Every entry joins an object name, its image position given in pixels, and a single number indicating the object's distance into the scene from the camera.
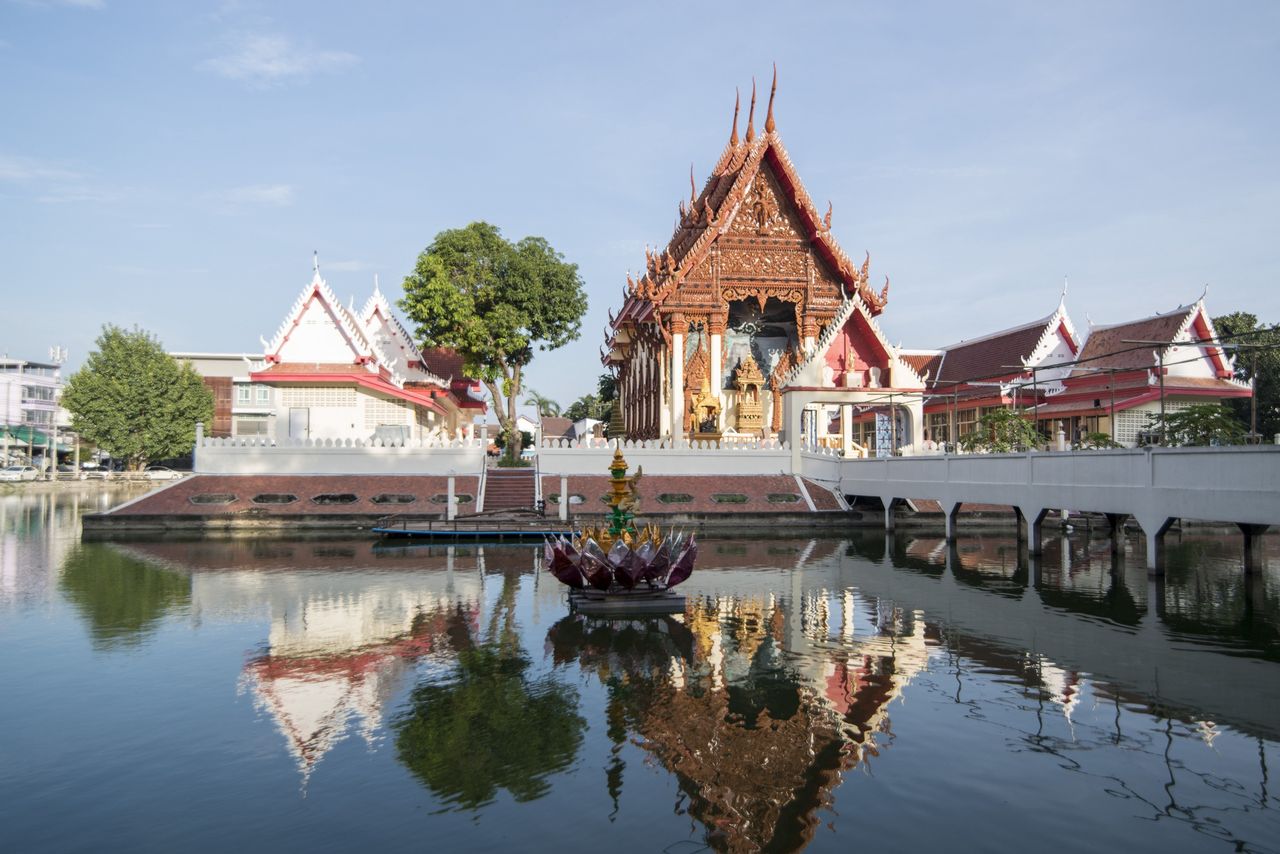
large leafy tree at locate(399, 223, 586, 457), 40.88
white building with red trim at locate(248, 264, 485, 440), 38.84
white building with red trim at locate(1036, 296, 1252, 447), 37.00
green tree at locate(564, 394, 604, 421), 94.38
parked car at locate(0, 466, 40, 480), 69.19
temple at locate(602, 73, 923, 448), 39.16
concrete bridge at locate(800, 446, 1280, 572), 15.42
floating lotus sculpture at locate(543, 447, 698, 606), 15.72
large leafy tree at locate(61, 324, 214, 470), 60.00
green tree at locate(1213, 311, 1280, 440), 44.09
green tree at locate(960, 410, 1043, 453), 29.97
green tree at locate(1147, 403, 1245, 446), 24.27
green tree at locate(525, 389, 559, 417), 65.75
